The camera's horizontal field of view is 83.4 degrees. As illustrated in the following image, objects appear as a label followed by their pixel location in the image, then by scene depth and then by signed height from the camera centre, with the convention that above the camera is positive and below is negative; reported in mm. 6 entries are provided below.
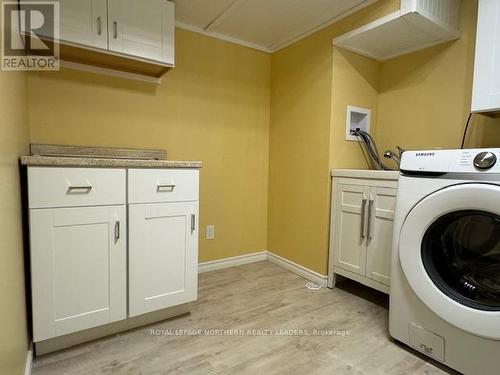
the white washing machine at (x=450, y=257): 1076 -392
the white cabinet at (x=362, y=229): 1705 -420
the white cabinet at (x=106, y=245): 1197 -407
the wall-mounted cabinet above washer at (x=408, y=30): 1598 +860
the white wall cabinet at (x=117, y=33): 1486 +712
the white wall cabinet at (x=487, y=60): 1392 +548
